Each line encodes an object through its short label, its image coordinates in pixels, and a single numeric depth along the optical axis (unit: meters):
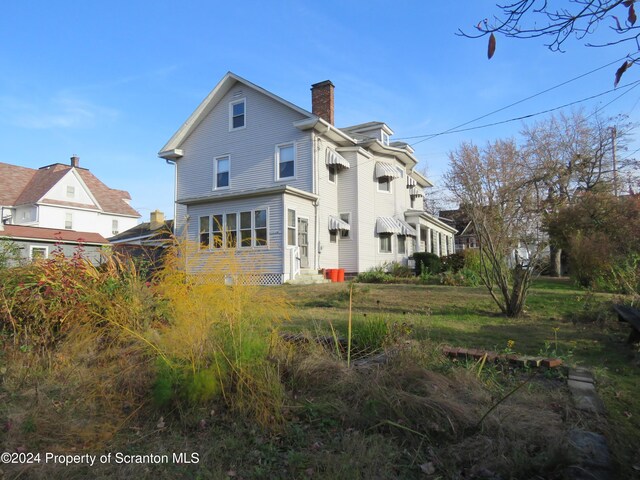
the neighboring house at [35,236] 22.21
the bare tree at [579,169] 24.47
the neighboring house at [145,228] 23.98
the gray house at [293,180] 16.77
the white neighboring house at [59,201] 34.88
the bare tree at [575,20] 2.11
